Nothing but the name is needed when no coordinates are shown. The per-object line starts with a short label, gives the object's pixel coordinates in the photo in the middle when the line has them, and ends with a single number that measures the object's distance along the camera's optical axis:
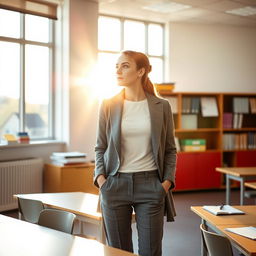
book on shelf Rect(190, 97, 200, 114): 7.71
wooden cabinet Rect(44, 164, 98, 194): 5.77
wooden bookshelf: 7.48
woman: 2.37
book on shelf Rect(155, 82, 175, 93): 7.22
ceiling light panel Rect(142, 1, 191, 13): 6.68
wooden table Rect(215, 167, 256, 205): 5.19
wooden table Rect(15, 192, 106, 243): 3.04
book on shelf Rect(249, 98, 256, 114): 8.05
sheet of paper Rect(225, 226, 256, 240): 2.49
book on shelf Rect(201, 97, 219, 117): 7.72
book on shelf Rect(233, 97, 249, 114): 7.94
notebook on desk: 3.05
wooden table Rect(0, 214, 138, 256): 1.97
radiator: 5.71
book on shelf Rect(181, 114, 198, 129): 7.69
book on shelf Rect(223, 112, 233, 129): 7.85
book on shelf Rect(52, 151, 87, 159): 5.82
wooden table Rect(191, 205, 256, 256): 2.33
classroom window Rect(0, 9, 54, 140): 6.11
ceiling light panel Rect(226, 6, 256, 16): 6.96
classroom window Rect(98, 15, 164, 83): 7.39
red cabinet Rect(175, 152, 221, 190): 7.41
